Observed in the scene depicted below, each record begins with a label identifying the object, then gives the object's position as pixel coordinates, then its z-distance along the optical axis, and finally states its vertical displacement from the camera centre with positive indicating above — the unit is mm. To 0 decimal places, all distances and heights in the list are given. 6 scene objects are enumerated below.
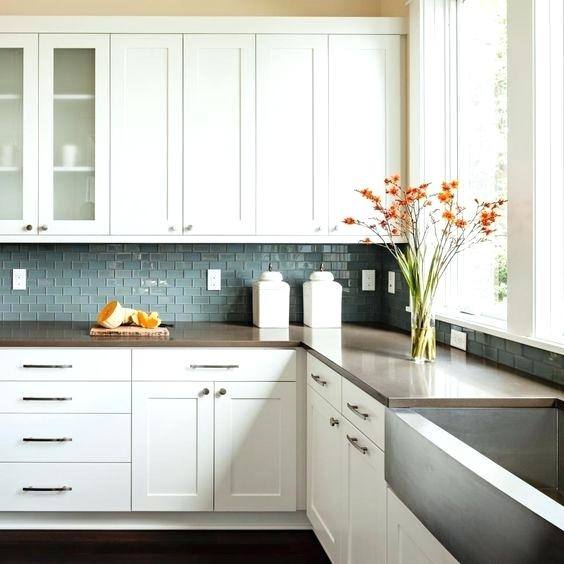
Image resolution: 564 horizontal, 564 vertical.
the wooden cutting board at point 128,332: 2995 -203
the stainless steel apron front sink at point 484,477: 982 -363
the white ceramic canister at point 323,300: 3361 -66
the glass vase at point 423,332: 2320 -155
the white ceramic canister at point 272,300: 3340 -66
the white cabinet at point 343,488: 1867 -654
